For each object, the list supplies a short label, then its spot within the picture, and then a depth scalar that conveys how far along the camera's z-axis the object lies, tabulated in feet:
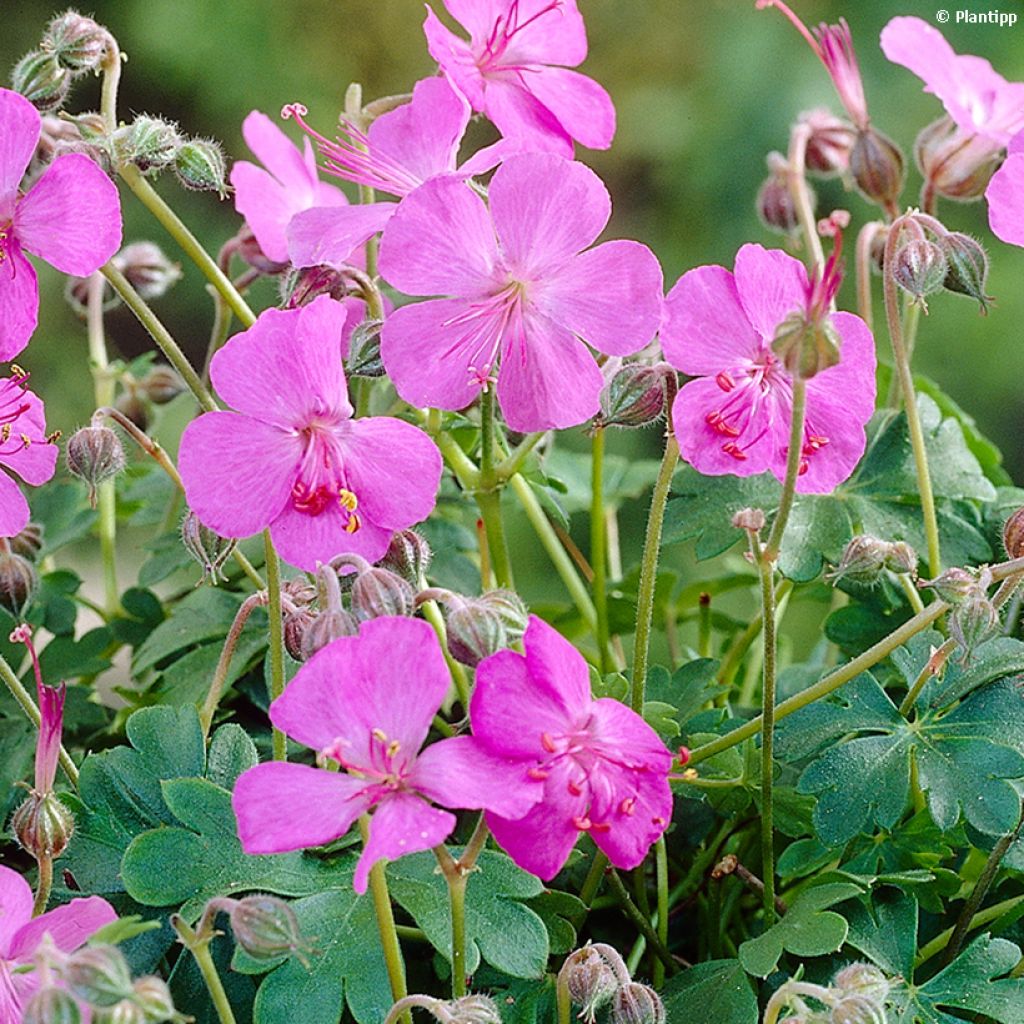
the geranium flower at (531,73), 1.48
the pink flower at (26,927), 1.33
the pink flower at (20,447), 1.43
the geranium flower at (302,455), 1.39
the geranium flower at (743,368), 1.42
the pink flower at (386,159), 1.42
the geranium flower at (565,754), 1.32
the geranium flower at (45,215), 1.40
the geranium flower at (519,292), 1.39
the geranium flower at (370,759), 1.30
